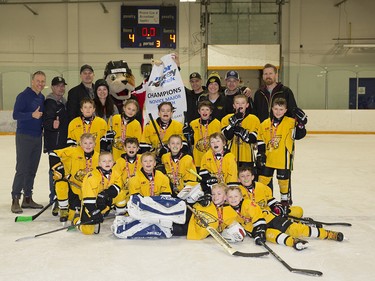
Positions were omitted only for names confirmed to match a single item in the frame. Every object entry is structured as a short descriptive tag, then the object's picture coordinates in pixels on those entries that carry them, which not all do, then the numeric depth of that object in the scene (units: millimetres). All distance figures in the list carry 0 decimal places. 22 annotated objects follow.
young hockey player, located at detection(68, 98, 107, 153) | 3777
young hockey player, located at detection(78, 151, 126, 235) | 3250
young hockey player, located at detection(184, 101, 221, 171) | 3811
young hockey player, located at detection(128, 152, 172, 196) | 3414
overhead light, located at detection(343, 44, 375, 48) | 13813
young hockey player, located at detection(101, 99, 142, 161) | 3877
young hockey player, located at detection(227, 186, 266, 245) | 3092
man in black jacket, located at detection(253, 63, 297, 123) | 4004
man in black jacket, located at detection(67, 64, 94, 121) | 4012
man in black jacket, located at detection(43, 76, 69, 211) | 4027
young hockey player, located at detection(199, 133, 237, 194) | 3520
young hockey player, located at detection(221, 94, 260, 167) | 3652
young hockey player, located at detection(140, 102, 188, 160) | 3830
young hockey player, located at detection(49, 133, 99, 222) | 3615
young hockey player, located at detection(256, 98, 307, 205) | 3785
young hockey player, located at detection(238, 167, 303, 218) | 3393
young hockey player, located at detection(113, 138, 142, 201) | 3590
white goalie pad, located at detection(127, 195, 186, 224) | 3180
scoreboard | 13539
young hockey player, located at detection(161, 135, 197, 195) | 3596
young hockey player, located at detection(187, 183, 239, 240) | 3160
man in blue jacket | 4074
